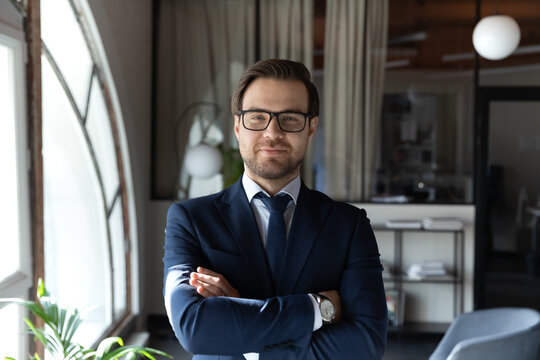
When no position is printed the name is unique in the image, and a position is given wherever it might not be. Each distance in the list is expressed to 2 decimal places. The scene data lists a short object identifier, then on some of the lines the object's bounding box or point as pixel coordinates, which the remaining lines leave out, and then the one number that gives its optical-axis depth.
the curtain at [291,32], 6.04
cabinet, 5.77
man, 1.76
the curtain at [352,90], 6.02
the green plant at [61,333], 2.27
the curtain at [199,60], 6.07
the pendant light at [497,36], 4.88
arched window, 3.58
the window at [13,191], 2.80
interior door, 5.94
